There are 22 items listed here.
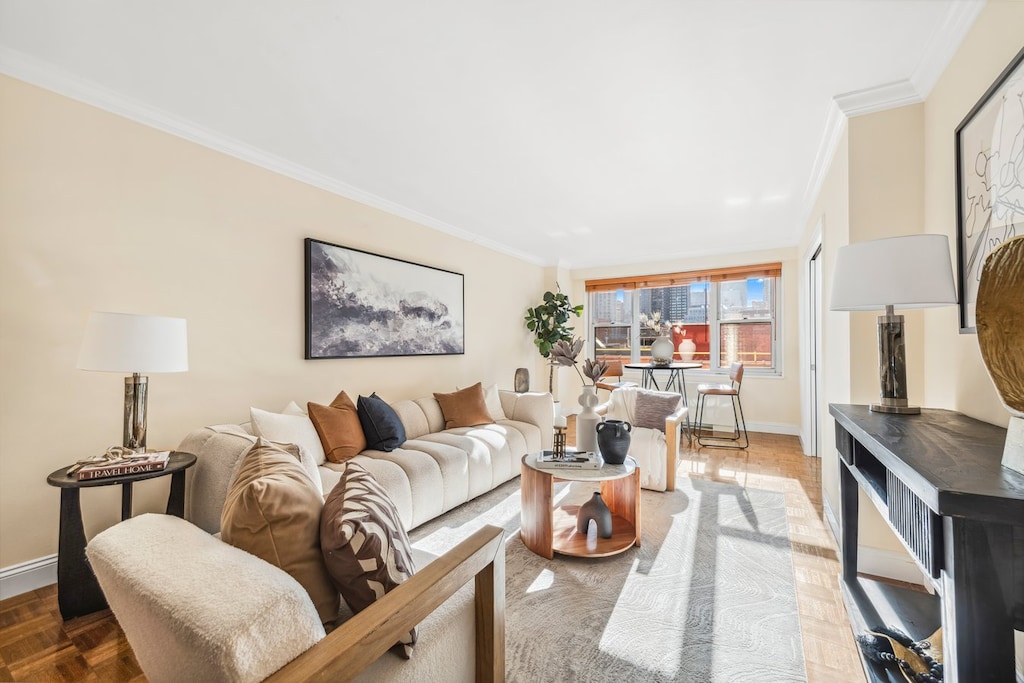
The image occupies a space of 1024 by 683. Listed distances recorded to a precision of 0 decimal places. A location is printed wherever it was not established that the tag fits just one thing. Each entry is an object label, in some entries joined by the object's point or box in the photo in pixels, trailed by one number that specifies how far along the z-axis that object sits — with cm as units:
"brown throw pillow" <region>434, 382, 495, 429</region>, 381
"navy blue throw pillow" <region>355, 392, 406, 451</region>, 302
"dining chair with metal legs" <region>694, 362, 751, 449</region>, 501
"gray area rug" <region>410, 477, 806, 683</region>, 164
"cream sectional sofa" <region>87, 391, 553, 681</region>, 69
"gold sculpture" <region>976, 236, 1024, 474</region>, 91
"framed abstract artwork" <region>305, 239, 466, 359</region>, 330
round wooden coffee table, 243
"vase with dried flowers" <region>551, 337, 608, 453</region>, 290
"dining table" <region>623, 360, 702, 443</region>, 544
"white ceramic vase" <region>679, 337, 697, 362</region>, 627
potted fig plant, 614
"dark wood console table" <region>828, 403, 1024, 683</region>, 85
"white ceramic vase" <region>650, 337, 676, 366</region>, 542
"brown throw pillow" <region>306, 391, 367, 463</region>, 277
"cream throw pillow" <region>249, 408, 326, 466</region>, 240
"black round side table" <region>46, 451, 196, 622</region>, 185
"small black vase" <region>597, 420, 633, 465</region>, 260
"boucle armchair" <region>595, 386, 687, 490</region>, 349
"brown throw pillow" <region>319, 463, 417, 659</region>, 100
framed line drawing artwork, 137
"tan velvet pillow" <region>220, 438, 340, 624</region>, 95
